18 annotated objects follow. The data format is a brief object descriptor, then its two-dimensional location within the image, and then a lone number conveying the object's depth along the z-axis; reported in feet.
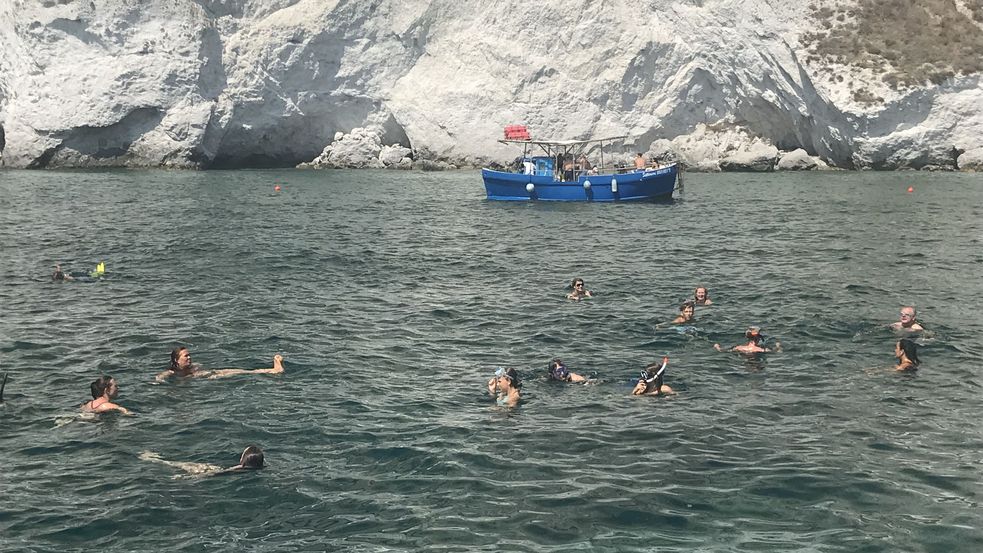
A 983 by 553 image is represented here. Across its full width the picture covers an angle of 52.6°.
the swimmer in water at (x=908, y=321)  67.46
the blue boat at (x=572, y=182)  158.81
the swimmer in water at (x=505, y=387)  54.34
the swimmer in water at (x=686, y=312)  71.10
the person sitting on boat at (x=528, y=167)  165.58
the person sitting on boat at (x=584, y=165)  165.17
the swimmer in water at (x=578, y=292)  81.30
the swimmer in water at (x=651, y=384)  55.67
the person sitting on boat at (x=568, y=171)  162.91
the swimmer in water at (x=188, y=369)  58.75
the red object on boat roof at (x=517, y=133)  169.48
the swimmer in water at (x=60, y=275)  88.12
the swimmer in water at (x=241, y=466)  44.57
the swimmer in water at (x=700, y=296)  77.66
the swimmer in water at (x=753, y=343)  64.03
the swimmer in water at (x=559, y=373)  58.13
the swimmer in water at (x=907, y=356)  59.82
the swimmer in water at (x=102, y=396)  52.70
